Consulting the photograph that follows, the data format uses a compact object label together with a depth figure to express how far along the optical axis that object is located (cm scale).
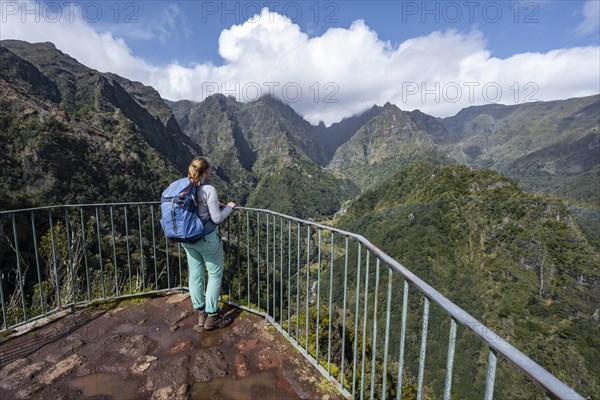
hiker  340
